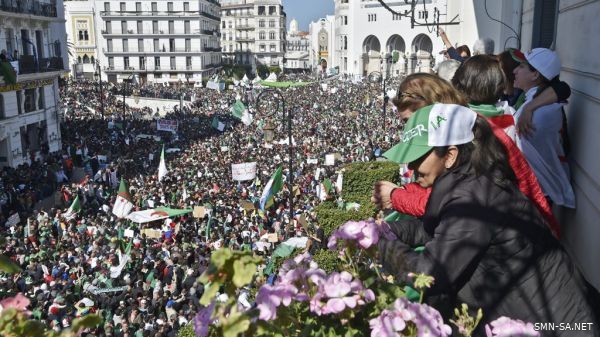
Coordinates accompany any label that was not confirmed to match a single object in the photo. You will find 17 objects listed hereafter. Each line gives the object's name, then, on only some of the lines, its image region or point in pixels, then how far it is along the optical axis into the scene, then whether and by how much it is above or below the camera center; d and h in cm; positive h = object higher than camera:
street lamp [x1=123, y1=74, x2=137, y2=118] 6371 -261
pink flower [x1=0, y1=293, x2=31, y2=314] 182 -74
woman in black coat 215 -68
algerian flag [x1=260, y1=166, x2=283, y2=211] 1479 -325
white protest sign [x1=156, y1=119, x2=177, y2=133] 2847 -319
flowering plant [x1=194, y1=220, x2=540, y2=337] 162 -72
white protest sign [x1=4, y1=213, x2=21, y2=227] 1542 -413
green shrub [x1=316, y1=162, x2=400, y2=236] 1251 -257
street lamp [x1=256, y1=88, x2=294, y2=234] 1414 -308
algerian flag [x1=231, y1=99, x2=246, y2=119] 2691 -234
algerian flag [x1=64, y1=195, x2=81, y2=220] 1650 -418
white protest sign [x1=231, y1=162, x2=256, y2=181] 1778 -336
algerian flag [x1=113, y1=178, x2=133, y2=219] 1550 -377
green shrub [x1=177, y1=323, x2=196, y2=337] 639 -293
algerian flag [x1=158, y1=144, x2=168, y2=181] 1970 -363
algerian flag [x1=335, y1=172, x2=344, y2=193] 1315 -305
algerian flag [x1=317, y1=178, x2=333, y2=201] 1588 -353
